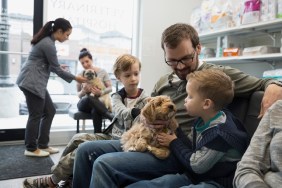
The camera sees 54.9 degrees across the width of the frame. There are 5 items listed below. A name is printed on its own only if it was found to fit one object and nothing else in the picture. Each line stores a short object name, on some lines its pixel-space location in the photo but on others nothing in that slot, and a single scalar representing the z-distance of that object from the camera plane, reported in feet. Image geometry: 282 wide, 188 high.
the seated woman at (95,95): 9.40
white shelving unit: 9.50
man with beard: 4.09
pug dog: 10.95
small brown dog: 4.47
